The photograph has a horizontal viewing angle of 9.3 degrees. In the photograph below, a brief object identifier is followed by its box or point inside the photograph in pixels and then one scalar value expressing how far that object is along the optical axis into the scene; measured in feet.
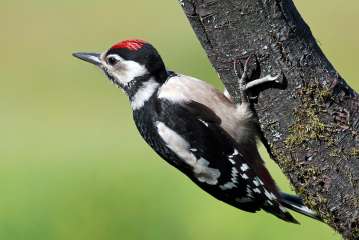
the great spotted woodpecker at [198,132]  34.53
